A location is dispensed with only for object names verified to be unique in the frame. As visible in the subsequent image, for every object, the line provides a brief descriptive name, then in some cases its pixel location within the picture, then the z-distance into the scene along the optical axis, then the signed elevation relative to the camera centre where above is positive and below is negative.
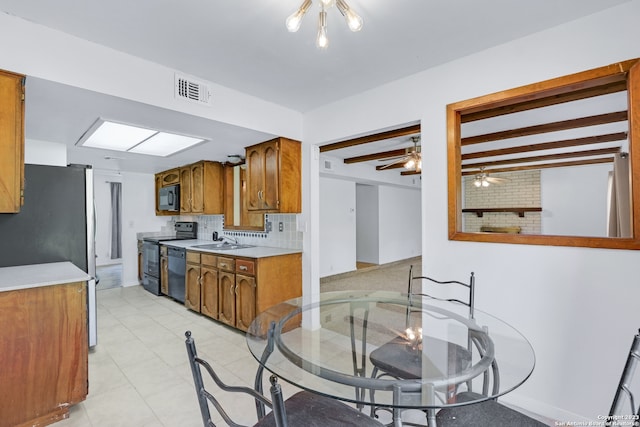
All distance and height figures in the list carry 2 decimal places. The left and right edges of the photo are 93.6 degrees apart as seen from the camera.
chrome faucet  4.41 -0.37
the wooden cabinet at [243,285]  3.07 -0.77
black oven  4.64 -0.66
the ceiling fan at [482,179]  5.93 +0.67
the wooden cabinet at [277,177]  3.21 +0.41
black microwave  4.91 +0.28
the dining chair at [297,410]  0.83 -0.78
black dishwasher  4.08 -0.77
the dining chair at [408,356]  1.37 -0.74
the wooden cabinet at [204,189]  4.42 +0.39
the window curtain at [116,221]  6.31 -0.12
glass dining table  1.07 -0.65
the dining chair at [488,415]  1.01 -0.79
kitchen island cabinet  1.68 -0.78
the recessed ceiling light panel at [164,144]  3.22 +0.83
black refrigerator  2.46 -0.07
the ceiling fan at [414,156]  3.86 +0.74
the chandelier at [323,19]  1.30 +0.86
